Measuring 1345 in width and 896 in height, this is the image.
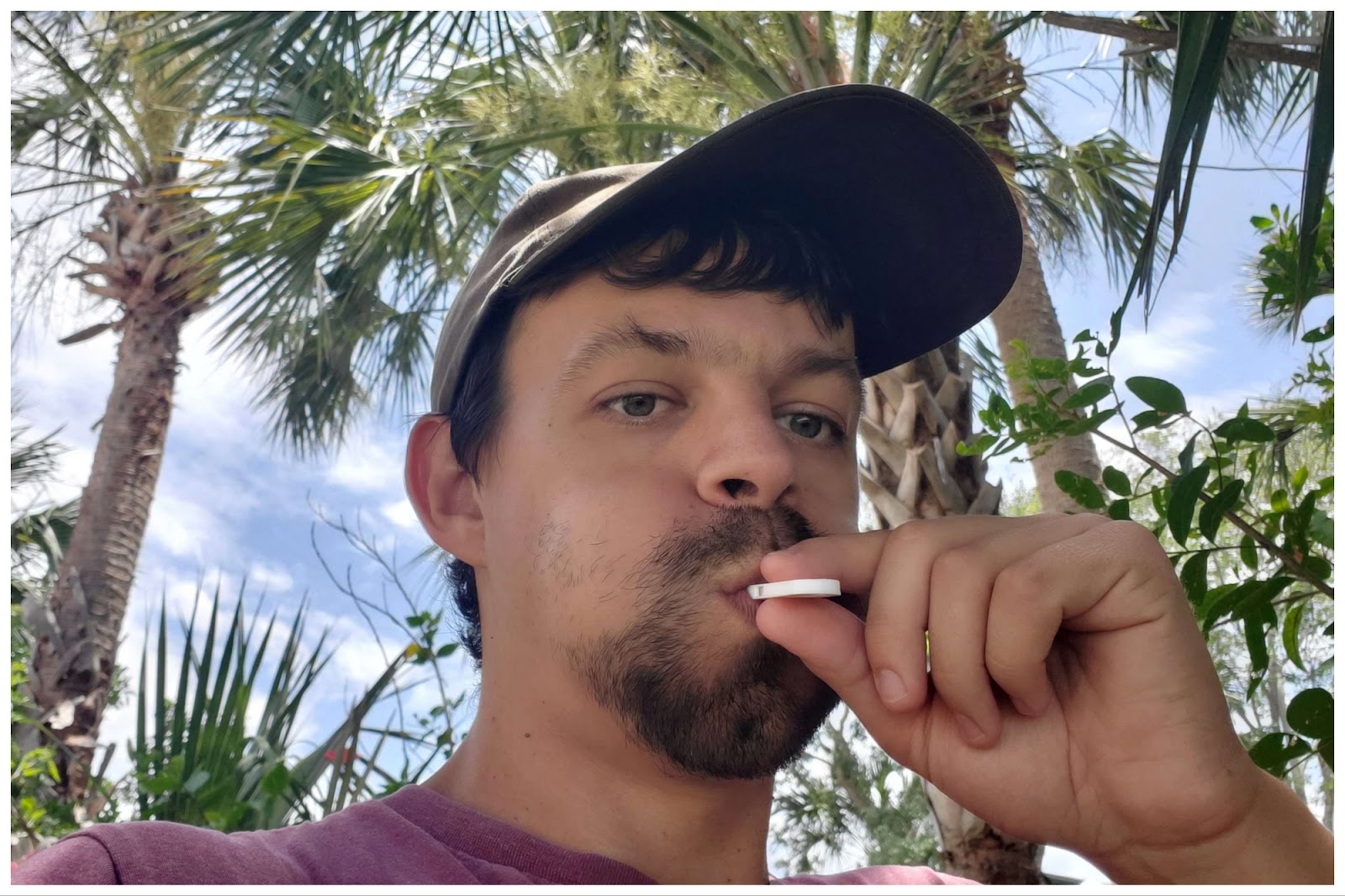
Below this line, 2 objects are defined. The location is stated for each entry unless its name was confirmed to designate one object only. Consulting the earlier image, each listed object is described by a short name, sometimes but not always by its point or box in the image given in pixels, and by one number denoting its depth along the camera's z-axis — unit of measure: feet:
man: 1.04
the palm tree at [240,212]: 9.28
